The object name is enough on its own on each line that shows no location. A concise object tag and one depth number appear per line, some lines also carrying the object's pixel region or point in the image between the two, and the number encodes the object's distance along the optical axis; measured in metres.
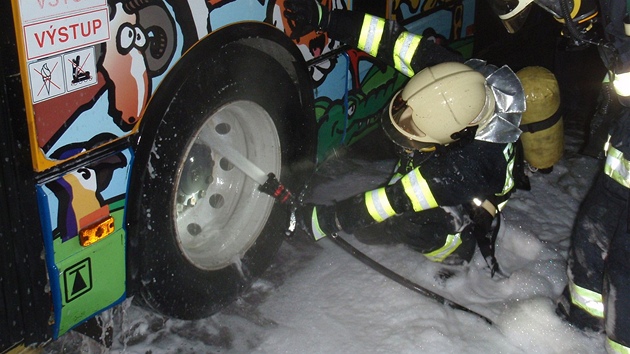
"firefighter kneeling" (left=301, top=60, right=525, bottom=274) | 2.97
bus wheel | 2.51
